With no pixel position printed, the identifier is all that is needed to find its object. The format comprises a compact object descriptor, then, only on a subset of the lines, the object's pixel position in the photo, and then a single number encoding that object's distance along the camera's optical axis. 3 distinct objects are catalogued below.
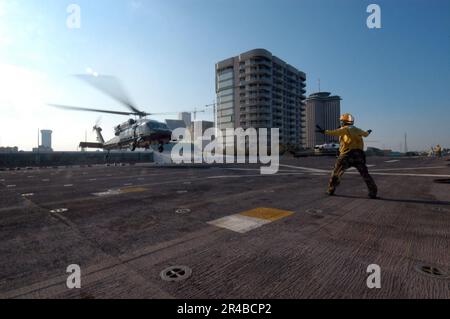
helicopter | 25.62
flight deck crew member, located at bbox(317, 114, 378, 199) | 6.97
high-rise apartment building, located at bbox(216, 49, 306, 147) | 108.00
